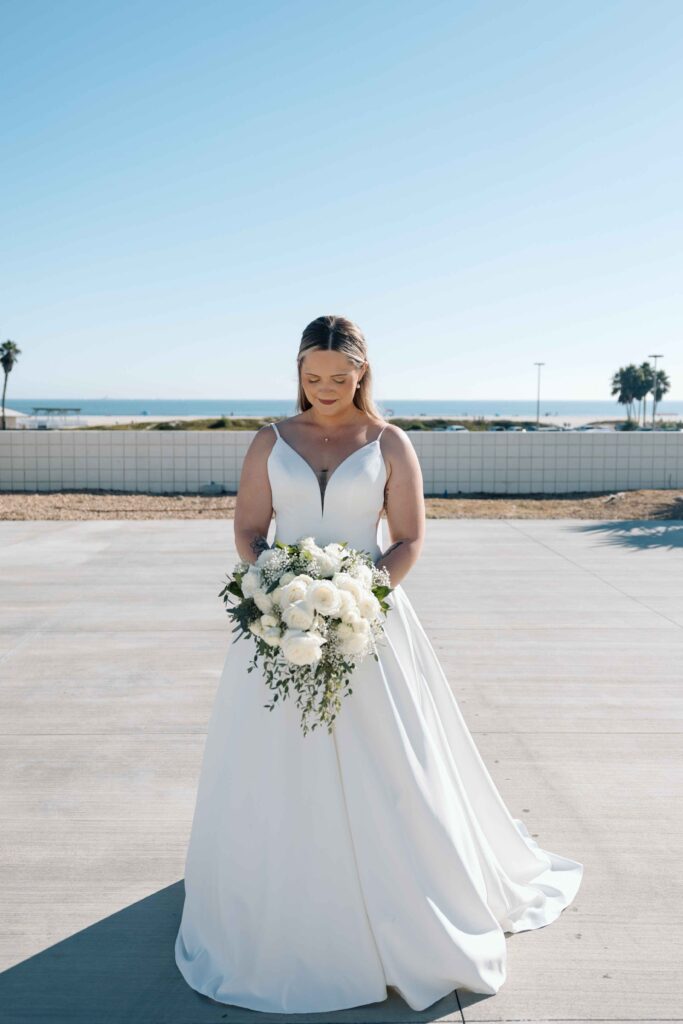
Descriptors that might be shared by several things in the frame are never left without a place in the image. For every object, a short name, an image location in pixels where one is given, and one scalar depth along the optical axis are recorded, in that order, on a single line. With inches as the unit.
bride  100.1
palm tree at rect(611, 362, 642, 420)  3043.8
